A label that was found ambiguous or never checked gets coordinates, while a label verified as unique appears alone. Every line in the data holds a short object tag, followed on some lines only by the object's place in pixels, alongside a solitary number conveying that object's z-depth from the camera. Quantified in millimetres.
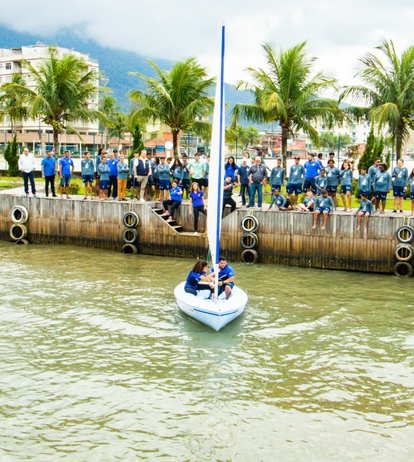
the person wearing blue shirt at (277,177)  21141
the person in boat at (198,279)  13633
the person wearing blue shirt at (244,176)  21781
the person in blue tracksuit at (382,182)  19047
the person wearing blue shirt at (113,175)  23047
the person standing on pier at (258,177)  21172
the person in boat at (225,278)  13477
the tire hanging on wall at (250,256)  20562
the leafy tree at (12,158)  39094
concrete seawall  19062
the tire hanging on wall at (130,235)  22344
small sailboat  12039
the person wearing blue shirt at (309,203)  20125
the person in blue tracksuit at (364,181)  19594
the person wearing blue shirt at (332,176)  20125
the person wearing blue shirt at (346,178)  20142
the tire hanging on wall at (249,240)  20578
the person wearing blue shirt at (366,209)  18734
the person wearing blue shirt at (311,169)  20844
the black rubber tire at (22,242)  24650
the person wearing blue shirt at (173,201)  22016
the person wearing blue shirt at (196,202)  20384
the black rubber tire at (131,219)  22328
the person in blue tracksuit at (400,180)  19234
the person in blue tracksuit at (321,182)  20172
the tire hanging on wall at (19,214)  24656
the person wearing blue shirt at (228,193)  20547
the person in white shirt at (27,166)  23859
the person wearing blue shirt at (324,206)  19312
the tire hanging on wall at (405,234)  18312
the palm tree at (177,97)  28984
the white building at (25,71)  76125
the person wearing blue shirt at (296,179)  20688
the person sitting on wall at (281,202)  20734
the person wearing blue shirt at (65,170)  23720
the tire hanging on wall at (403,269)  18344
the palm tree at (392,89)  27469
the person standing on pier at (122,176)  22359
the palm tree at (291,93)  27859
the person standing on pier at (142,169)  22328
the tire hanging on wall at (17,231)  24641
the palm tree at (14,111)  33353
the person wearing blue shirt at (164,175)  22594
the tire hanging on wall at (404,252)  18359
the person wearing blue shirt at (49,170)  23688
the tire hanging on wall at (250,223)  20562
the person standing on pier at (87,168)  23359
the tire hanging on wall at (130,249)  22422
